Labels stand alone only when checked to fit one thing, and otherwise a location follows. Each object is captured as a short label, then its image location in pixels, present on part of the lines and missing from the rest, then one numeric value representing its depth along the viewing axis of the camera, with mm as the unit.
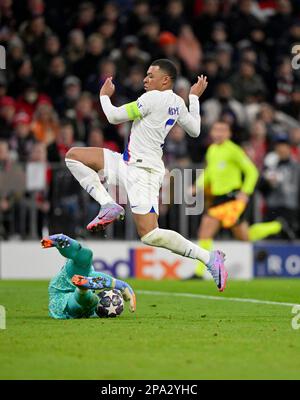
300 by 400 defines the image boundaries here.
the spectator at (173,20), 21547
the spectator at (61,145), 18531
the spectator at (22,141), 18578
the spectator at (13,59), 20000
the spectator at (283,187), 18703
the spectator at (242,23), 22188
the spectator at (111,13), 21062
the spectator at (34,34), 20469
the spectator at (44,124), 19016
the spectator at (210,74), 20656
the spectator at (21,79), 19969
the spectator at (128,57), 20328
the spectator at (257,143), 19406
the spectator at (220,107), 19891
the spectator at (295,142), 19362
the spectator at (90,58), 20562
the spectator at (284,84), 21031
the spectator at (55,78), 20234
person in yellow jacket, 17328
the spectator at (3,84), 19734
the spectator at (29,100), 19578
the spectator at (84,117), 18953
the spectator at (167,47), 20703
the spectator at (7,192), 17969
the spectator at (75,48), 20641
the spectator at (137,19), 21469
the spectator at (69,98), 19756
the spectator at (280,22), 22297
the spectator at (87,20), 21125
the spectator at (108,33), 20844
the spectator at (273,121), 19609
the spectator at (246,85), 20656
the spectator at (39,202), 18172
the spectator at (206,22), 21938
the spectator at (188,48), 21328
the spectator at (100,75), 20062
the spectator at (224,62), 20844
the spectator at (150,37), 20938
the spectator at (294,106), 20812
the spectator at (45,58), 20297
